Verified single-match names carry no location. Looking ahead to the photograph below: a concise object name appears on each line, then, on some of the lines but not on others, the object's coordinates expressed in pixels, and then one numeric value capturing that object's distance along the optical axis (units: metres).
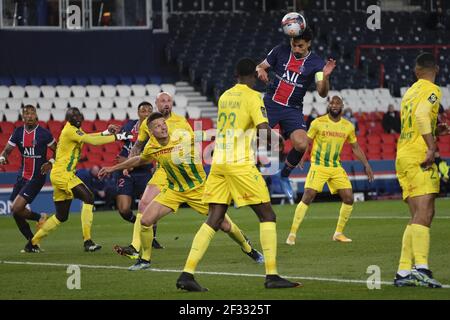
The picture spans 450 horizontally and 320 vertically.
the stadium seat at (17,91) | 37.19
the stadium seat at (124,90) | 38.75
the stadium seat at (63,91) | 37.83
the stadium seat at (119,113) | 36.92
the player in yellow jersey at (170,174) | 15.27
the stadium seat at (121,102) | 37.84
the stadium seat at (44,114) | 36.09
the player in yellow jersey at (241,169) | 12.69
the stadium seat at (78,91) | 38.19
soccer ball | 16.41
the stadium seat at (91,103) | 37.53
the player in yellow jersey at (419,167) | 12.41
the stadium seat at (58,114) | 36.34
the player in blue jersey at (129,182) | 19.98
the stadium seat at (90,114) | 36.62
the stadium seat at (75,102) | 37.28
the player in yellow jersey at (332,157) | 20.36
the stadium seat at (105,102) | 37.75
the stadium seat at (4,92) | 37.14
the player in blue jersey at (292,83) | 17.19
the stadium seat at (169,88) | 39.64
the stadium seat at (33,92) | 37.50
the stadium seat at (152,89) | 39.09
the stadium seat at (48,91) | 37.66
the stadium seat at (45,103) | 36.75
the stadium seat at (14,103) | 36.47
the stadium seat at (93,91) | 38.31
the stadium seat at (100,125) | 35.53
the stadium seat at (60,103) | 37.03
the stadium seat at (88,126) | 35.25
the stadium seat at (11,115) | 35.78
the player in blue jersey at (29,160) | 20.17
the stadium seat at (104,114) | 36.73
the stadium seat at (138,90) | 38.81
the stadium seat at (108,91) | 38.62
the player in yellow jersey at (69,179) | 19.41
